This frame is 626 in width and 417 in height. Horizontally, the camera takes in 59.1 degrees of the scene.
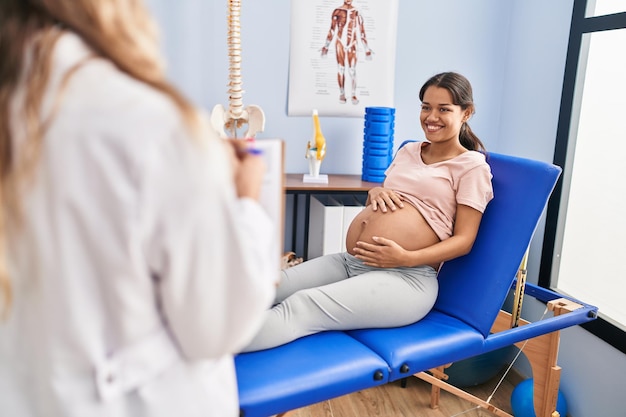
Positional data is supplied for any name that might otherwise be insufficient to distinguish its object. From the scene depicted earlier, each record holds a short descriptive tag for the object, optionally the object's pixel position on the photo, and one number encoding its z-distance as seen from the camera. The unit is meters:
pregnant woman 1.56
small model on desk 2.51
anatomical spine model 2.25
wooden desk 2.39
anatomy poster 2.62
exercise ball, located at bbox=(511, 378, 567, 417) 2.05
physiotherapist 0.63
